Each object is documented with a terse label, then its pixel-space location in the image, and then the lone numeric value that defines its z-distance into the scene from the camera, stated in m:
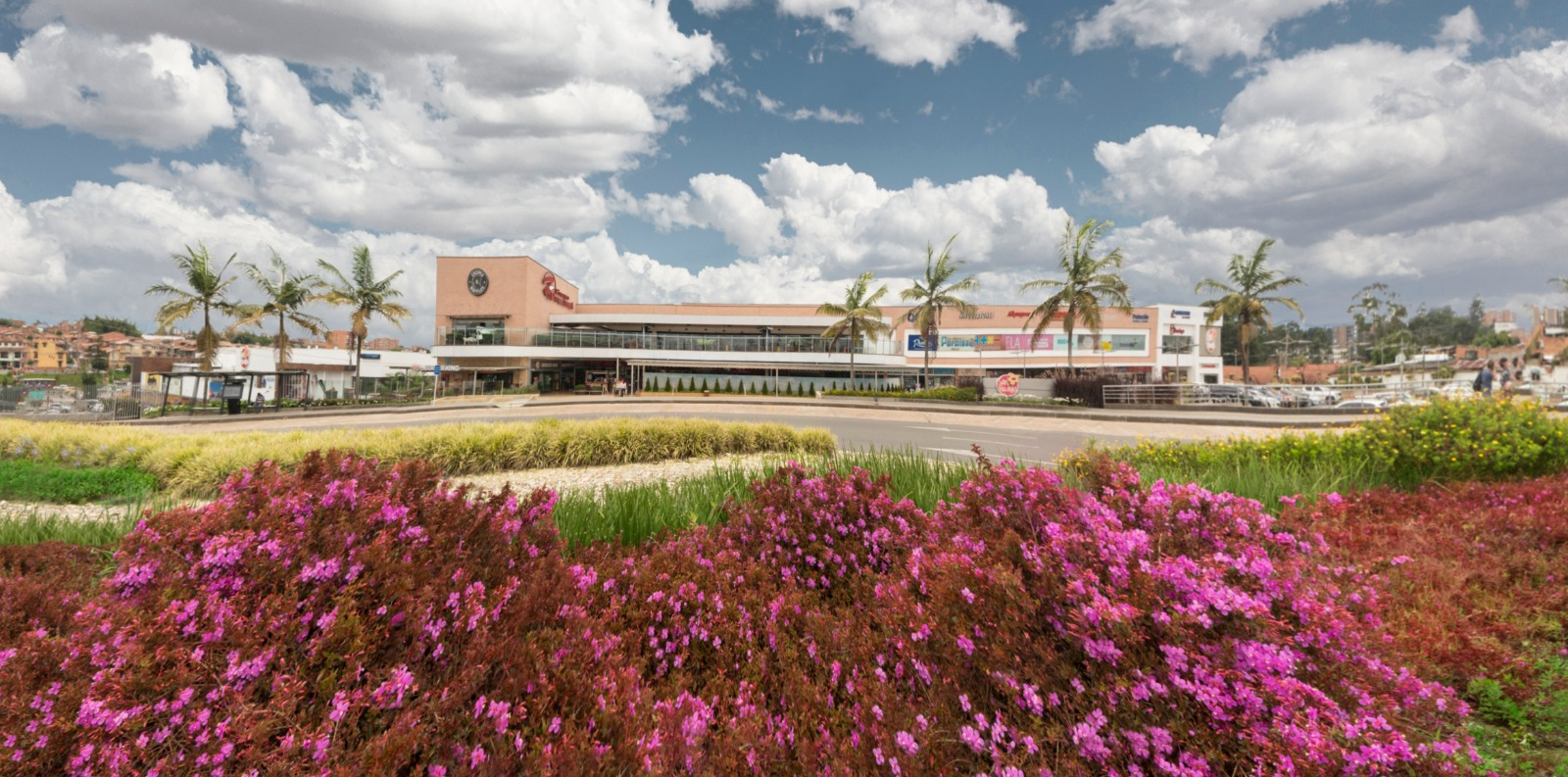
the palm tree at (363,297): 34.50
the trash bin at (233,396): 26.45
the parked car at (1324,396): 32.81
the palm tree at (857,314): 37.59
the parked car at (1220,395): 30.34
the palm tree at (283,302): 31.30
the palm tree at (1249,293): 35.75
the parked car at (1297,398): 30.40
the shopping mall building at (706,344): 43.16
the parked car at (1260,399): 30.88
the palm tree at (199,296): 29.11
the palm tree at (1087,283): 29.91
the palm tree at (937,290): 32.53
